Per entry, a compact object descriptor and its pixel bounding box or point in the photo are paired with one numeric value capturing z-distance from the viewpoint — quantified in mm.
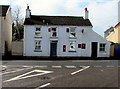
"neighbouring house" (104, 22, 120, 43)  38434
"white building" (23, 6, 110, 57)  30047
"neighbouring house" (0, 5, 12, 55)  29986
